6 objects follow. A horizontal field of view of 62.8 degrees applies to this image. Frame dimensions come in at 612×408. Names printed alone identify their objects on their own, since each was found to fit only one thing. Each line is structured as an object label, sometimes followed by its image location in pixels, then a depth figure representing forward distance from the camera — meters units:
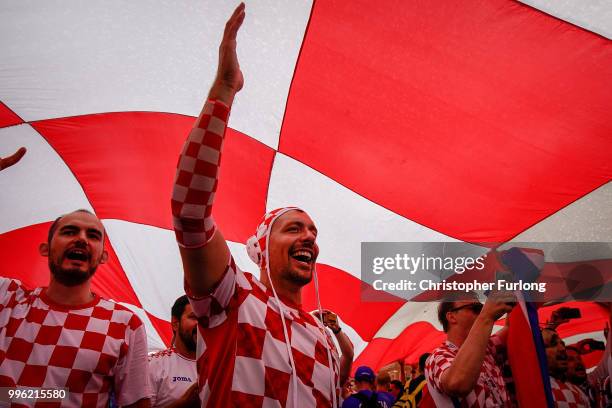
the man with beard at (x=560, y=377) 2.31
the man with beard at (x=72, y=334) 1.74
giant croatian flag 2.46
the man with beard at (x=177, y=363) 2.56
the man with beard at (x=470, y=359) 1.76
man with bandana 1.11
